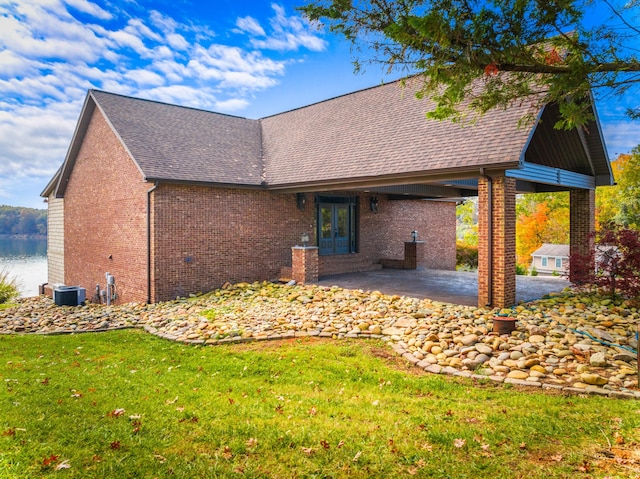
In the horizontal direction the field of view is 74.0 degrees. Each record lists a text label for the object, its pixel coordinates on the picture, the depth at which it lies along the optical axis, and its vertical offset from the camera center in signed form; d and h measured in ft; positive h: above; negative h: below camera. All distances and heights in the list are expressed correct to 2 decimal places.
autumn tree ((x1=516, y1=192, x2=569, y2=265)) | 126.31 +3.33
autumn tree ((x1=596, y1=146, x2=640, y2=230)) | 90.52 +10.06
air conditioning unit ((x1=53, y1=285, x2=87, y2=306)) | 50.34 -6.93
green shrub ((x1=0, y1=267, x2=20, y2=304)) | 70.38 -8.63
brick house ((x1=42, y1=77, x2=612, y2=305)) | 32.83 +5.34
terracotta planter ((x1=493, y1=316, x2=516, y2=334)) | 24.18 -5.04
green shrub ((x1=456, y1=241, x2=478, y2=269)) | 80.53 -3.83
